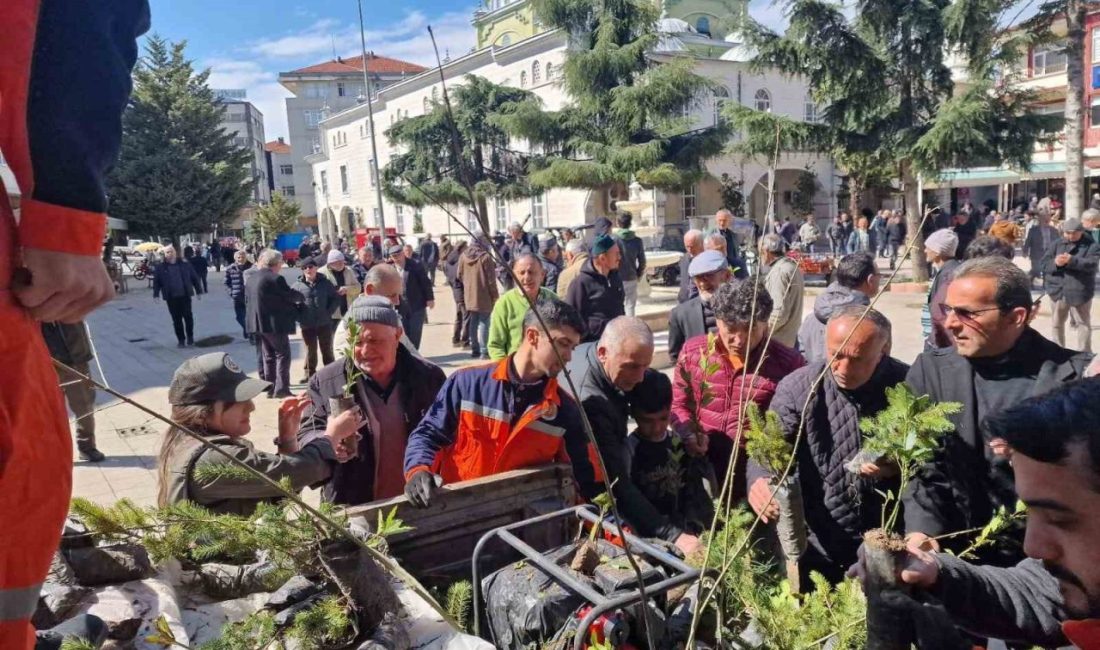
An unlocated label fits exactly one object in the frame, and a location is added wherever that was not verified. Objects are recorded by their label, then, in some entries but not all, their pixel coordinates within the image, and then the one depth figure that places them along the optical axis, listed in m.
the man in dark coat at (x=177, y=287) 12.04
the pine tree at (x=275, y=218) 45.78
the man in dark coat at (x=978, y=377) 2.31
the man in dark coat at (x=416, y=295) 9.66
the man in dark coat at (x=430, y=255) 21.78
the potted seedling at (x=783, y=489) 1.81
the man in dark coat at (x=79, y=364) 4.78
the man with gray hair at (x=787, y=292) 5.50
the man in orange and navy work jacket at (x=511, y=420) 2.81
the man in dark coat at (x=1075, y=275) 8.35
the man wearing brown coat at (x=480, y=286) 9.71
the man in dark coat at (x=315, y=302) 8.91
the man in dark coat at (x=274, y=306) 8.66
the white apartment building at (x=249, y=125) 82.00
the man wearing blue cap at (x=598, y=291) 6.81
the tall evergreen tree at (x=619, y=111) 23.38
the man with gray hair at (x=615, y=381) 2.89
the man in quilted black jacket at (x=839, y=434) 2.74
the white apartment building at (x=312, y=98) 68.75
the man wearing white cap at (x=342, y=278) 9.42
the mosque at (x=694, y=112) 33.44
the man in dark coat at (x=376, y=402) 3.27
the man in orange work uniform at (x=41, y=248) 1.11
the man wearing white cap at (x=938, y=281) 5.21
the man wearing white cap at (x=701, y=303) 5.08
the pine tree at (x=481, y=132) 24.12
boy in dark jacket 2.84
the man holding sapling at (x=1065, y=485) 1.12
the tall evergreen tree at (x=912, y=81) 16.91
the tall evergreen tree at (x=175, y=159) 31.70
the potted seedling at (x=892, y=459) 1.38
